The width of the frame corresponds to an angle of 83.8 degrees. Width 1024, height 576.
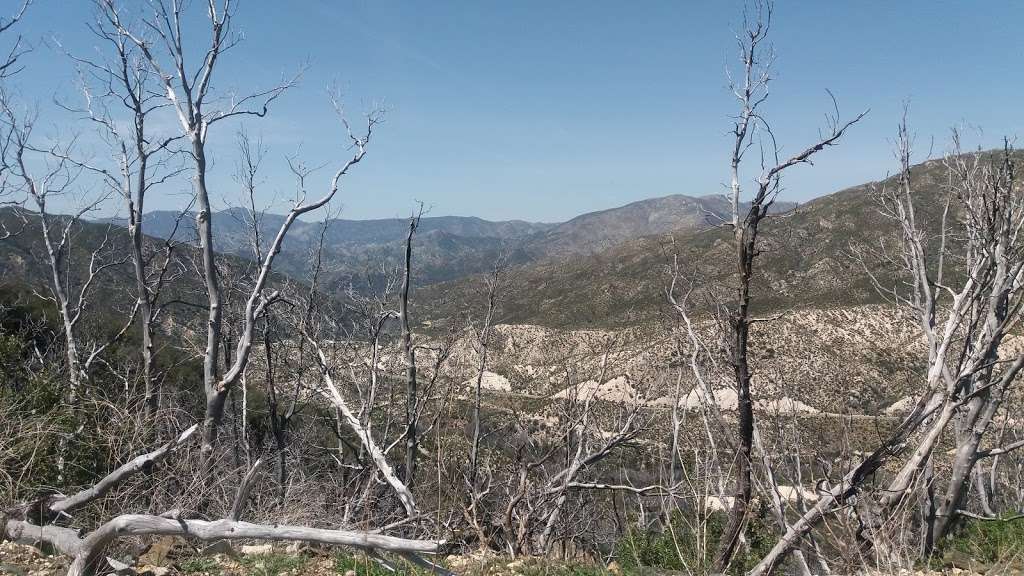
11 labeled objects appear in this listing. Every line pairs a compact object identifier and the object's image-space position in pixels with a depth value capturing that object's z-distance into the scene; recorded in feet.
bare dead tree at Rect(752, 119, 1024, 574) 15.60
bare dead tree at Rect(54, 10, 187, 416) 29.19
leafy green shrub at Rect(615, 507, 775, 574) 26.76
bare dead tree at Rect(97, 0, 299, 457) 26.66
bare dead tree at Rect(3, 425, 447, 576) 13.51
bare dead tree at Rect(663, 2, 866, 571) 16.87
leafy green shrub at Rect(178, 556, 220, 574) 15.71
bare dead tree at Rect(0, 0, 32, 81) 26.55
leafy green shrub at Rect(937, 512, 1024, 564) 25.17
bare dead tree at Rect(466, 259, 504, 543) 34.62
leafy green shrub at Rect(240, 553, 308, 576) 16.24
